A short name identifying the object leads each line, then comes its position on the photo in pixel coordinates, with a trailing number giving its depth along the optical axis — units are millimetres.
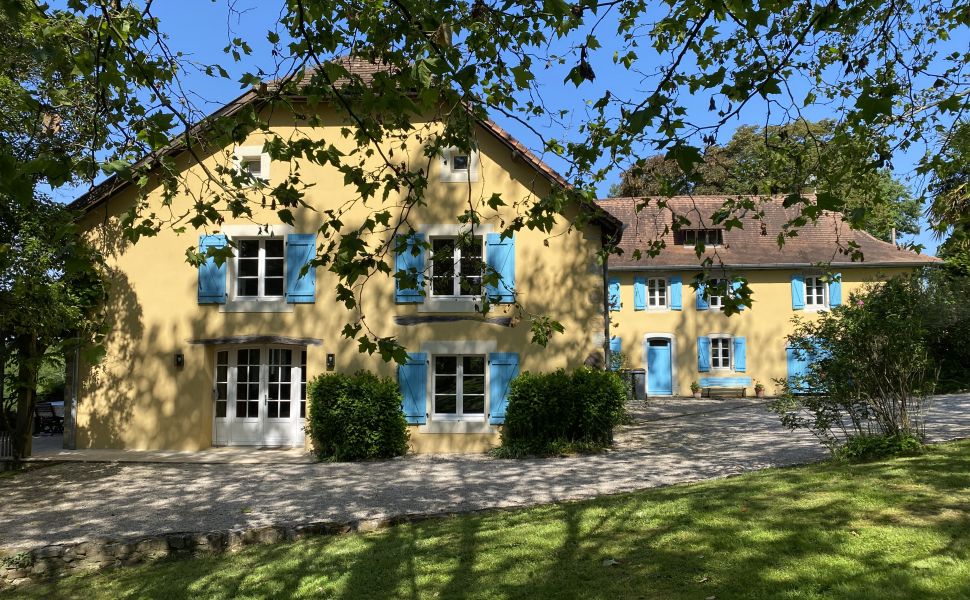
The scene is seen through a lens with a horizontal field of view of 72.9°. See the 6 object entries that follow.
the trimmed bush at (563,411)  10655
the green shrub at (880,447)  7668
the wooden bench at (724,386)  19922
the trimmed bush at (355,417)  10570
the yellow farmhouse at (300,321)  11422
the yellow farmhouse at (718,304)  20000
